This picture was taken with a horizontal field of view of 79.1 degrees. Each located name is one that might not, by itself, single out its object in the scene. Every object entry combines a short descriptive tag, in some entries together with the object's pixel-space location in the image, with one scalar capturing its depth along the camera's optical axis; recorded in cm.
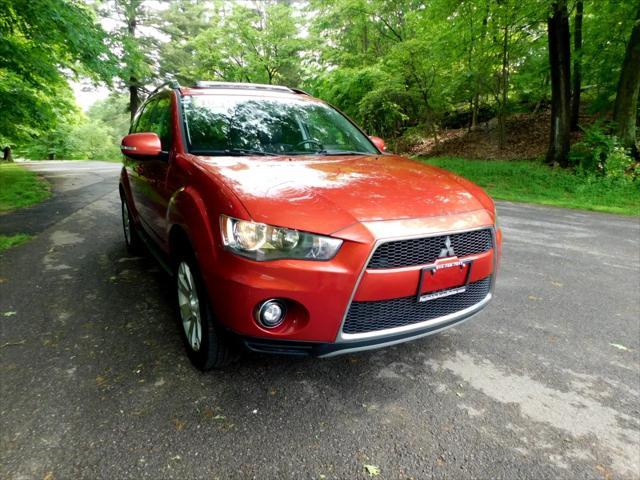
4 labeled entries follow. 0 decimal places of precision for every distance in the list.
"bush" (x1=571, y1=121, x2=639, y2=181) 1044
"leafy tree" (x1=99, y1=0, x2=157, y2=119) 804
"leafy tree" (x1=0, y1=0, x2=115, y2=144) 598
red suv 181
